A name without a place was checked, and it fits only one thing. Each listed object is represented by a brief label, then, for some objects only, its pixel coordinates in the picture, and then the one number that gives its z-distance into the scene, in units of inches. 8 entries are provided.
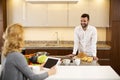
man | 113.3
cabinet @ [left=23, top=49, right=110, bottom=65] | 137.4
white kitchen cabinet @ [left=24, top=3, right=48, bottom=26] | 143.4
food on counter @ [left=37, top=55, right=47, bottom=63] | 79.2
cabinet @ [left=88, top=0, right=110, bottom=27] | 142.7
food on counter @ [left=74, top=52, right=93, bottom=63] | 86.3
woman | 54.3
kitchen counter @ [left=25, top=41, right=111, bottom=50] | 137.6
